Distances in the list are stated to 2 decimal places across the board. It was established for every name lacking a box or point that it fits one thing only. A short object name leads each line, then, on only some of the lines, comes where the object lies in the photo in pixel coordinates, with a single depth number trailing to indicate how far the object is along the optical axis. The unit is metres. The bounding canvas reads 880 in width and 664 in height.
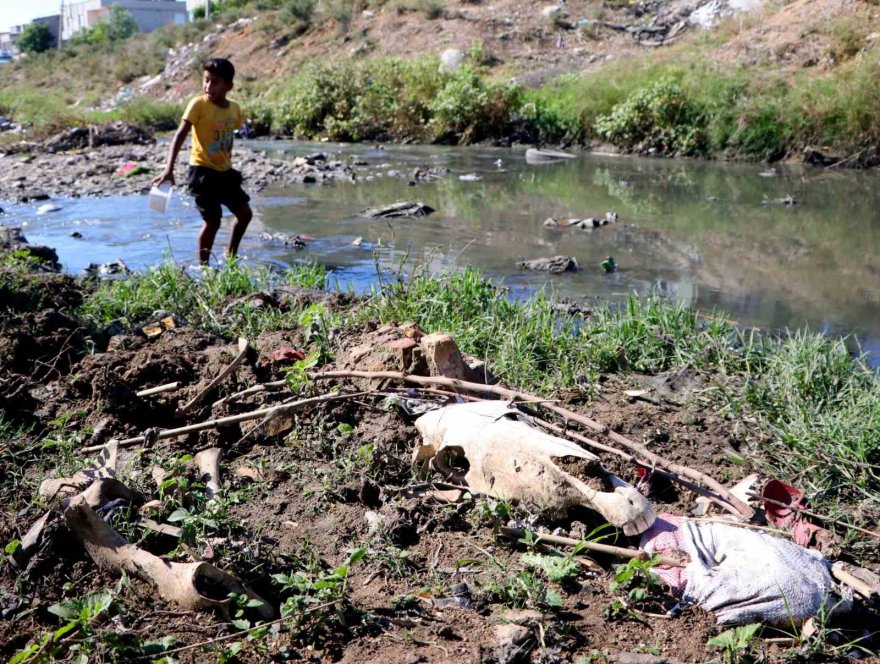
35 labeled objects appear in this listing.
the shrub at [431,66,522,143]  17.95
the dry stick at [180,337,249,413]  3.50
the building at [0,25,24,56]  92.93
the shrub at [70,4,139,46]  55.91
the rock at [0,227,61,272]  6.62
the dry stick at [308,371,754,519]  2.82
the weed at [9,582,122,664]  2.03
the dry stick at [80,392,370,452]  3.19
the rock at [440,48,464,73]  22.90
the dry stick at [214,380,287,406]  3.44
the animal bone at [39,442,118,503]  2.79
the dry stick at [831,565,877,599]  2.42
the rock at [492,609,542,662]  2.10
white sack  2.33
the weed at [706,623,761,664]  2.17
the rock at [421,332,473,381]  3.40
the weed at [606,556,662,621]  2.34
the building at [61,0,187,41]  73.50
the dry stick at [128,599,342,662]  2.09
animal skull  2.64
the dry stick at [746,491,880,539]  2.78
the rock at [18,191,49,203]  11.52
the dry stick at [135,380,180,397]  3.55
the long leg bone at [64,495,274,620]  2.27
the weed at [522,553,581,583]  2.41
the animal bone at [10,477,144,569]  2.46
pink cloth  2.45
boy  6.43
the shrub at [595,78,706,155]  15.15
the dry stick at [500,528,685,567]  2.48
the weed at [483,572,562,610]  2.32
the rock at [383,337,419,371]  3.50
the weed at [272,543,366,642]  2.21
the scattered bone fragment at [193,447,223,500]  2.92
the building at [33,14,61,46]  80.60
